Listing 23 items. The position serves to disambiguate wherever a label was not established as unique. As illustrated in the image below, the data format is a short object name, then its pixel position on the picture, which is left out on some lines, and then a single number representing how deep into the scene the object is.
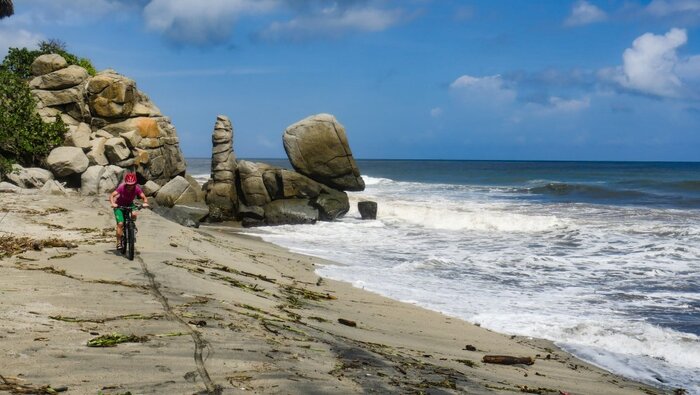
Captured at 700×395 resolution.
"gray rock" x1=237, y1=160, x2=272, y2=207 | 26.84
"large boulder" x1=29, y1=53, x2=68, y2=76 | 28.78
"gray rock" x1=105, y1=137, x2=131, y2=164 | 26.34
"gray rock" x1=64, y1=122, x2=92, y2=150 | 26.39
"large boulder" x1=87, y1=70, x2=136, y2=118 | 28.56
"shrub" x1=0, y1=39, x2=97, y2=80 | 30.34
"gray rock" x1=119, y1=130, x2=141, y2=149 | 27.25
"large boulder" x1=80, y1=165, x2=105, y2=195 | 23.86
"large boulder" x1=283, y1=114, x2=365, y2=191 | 28.34
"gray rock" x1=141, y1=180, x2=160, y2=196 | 26.39
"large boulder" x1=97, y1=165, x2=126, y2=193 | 24.25
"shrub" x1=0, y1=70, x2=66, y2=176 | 24.72
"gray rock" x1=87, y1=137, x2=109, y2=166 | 26.05
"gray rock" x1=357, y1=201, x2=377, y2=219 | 28.09
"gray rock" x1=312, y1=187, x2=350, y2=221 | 27.25
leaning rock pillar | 26.67
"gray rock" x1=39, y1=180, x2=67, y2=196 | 21.58
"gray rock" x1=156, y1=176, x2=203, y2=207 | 25.89
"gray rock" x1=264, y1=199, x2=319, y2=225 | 26.08
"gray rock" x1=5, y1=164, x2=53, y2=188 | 22.00
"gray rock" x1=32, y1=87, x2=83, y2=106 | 28.08
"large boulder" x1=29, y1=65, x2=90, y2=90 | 28.41
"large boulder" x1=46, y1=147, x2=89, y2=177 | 24.38
